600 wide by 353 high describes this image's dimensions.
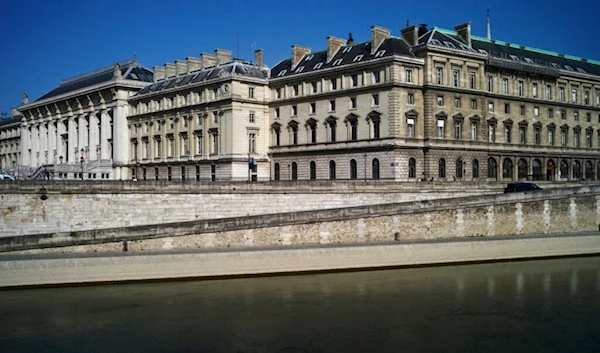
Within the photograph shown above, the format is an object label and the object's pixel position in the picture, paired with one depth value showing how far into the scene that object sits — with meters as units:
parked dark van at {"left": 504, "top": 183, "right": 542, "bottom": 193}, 48.31
